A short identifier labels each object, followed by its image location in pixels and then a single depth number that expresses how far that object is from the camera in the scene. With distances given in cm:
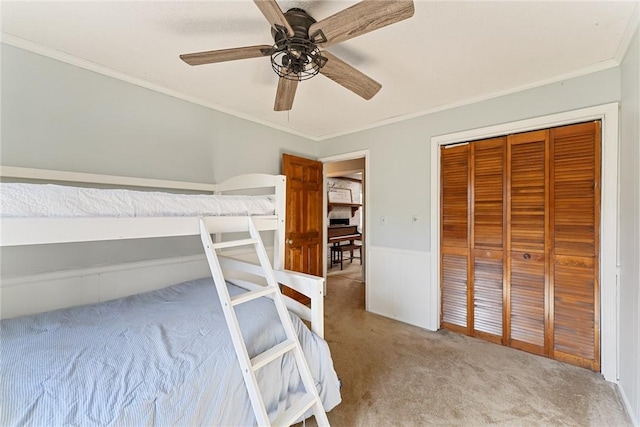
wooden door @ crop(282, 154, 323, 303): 332
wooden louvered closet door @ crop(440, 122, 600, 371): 206
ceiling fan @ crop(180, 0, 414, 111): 109
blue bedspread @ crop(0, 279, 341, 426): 93
